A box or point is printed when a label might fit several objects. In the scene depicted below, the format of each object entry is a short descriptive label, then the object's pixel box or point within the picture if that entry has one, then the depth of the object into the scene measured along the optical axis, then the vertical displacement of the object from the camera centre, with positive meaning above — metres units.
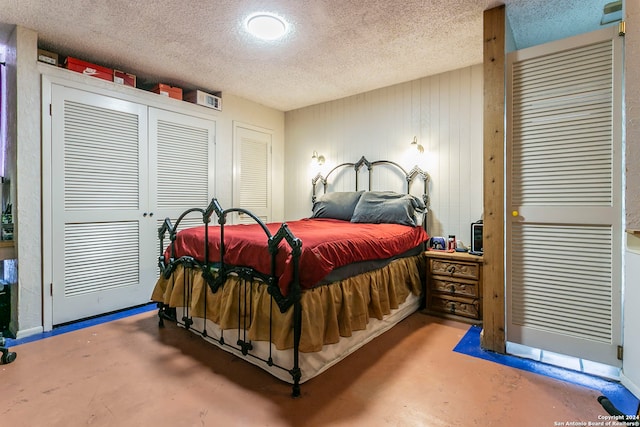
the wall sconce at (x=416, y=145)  3.62 +0.76
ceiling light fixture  2.41 +1.47
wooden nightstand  2.90 -0.70
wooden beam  2.32 +0.27
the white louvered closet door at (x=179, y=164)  3.53 +0.56
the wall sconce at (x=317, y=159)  4.52 +0.76
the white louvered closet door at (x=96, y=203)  2.84 +0.08
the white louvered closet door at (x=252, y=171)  4.41 +0.59
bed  1.84 -0.53
